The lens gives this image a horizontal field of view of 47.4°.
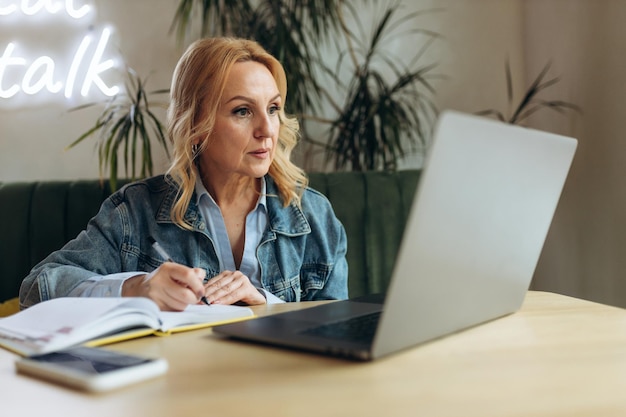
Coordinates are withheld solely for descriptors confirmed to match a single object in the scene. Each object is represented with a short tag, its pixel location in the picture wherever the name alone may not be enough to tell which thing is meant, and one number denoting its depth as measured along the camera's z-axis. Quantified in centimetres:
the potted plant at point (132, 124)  275
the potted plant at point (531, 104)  283
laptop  71
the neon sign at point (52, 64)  273
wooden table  66
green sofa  220
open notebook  91
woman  167
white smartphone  74
